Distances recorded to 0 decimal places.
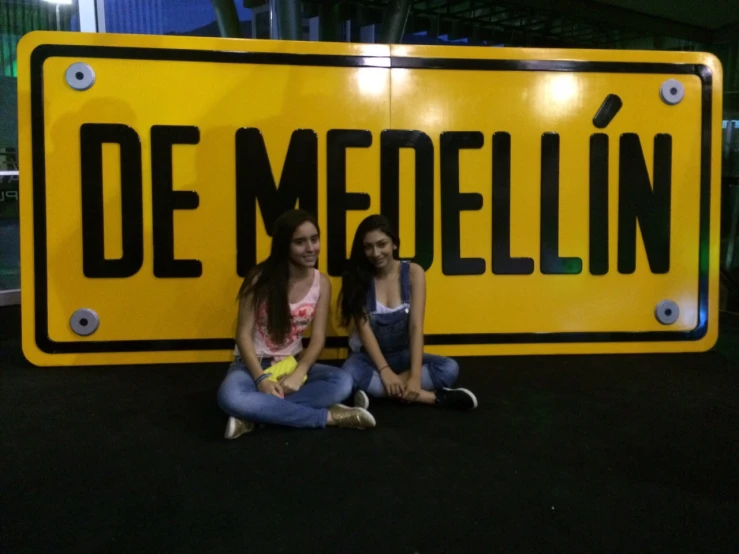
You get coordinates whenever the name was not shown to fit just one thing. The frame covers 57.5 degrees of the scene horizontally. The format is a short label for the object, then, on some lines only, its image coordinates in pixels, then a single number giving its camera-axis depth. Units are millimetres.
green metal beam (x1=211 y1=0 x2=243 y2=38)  6879
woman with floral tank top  2141
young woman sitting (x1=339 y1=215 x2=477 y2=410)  2445
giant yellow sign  2852
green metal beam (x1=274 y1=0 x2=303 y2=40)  6586
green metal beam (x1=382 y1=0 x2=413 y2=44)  7566
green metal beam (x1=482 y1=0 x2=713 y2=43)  8500
